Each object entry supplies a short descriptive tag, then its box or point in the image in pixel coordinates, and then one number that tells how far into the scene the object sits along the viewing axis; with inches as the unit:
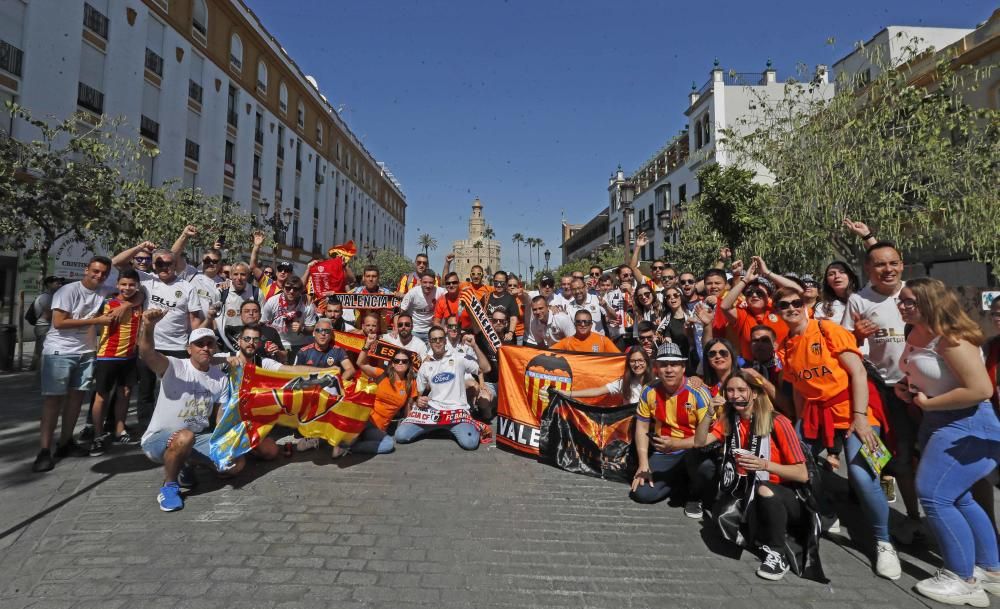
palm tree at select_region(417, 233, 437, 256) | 4411.9
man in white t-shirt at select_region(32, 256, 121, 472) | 189.6
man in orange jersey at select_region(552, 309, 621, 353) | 257.8
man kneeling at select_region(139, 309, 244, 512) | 159.3
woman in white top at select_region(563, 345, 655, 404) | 216.8
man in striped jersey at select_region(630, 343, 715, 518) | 168.7
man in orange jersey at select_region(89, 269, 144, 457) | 206.1
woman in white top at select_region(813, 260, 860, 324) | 181.9
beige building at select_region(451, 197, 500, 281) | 4367.6
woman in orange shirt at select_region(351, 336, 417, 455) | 241.1
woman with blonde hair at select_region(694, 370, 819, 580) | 128.1
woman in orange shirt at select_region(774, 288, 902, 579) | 131.7
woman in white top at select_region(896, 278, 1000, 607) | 114.1
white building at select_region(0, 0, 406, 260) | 674.8
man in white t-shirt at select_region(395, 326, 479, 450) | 239.9
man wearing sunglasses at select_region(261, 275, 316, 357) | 276.7
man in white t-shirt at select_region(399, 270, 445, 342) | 314.8
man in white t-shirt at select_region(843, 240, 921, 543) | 143.6
